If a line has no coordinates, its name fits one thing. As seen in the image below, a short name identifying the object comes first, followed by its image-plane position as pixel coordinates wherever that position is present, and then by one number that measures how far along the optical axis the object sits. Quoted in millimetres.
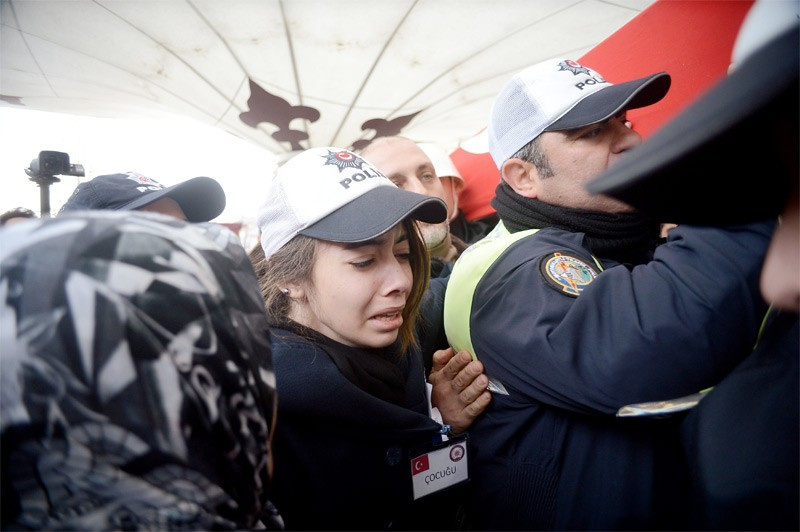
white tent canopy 4938
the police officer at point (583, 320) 812
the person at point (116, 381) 383
